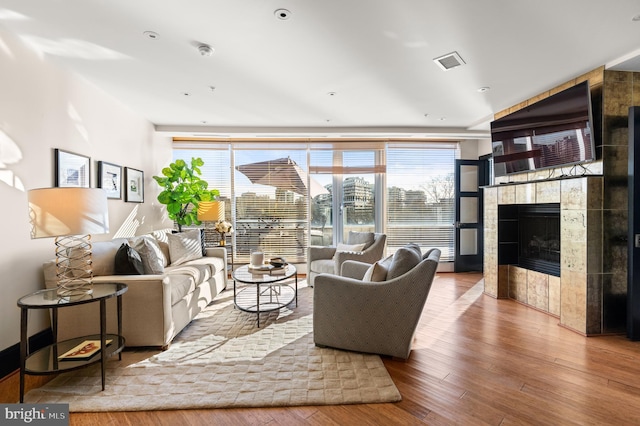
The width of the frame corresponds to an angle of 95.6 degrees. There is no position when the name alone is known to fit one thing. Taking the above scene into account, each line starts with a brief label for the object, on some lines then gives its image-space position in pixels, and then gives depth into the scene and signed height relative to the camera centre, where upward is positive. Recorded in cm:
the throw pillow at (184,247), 393 -49
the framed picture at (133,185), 387 +38
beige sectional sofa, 241 -82
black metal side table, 180 -94
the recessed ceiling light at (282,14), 196 +136
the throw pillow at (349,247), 408 -52
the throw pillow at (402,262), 232 -41
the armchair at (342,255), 388 -61
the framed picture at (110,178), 334 +41
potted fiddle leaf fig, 441 +31
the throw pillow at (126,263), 261 -46
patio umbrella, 539 +72
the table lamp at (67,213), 183 +0
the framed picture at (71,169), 272 +43
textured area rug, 184 -119
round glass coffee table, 309 -112
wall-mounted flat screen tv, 288 +87
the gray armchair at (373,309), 222 -79
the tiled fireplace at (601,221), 280 -10
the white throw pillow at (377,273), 240 -52
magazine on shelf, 197 -98
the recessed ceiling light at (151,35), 220 +136
